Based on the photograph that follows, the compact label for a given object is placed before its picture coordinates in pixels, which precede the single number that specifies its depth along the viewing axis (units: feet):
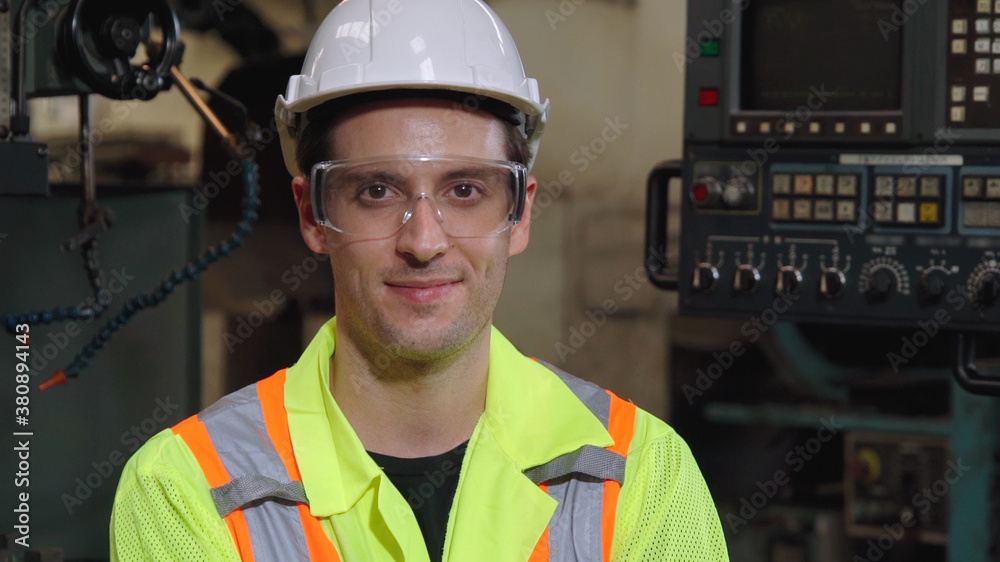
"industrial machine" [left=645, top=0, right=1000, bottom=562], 5.99
